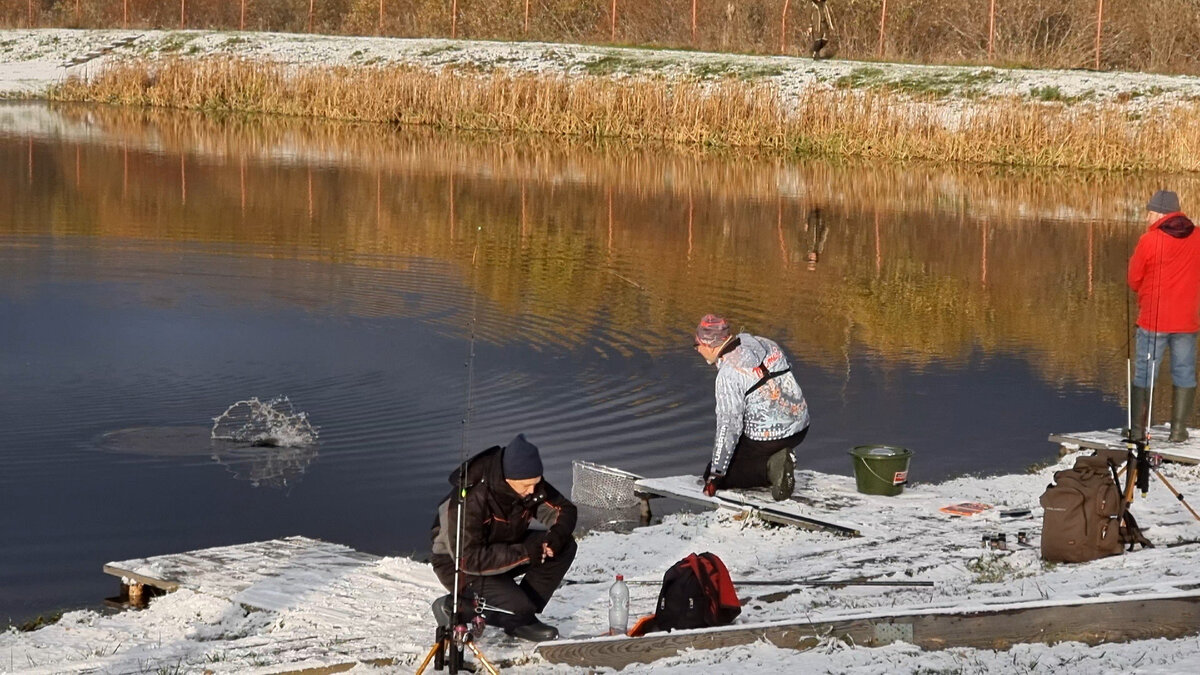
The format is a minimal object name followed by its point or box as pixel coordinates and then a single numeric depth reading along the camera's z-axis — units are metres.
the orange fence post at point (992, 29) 47.63
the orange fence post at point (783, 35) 49.95
